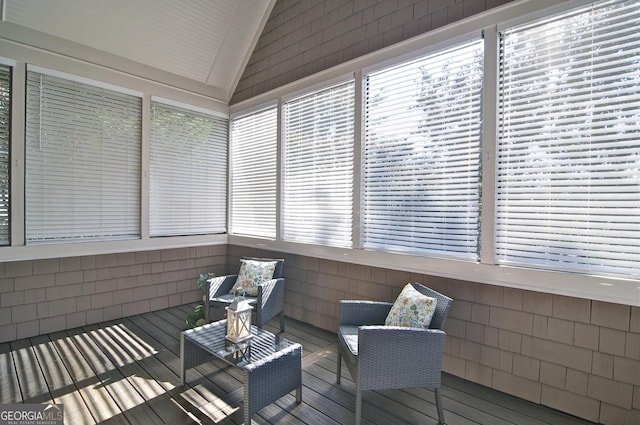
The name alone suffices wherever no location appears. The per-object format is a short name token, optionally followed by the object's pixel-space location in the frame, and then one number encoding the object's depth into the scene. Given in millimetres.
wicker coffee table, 1955
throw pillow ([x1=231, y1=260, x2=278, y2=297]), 3619
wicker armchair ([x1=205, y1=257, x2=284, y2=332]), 3279
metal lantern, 2297
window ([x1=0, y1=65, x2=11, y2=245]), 3191
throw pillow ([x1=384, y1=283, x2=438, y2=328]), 2230
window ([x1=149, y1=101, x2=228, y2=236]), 4297
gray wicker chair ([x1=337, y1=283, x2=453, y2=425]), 2010
